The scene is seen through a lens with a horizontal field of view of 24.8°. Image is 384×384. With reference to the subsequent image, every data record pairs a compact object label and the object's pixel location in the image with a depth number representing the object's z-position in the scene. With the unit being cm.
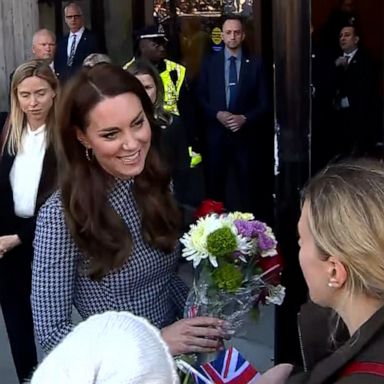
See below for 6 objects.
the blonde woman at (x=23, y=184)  385
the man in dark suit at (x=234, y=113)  628
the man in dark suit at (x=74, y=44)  736
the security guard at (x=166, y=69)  615
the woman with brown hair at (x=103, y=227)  226
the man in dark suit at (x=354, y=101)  650
